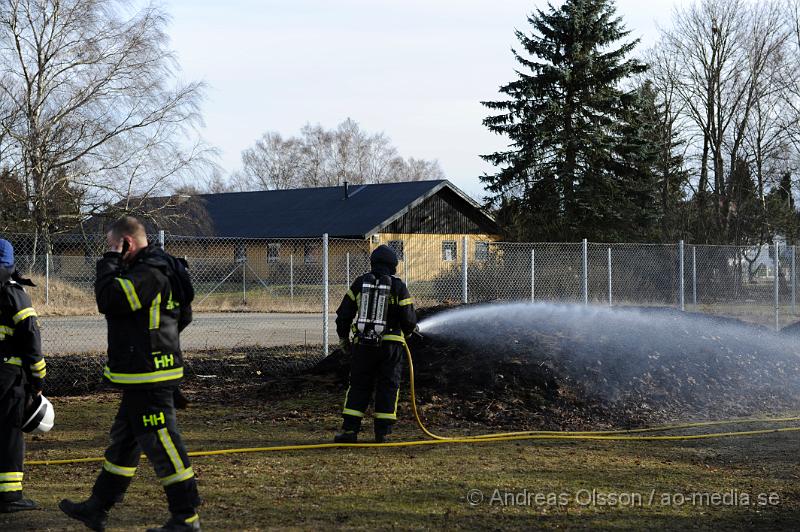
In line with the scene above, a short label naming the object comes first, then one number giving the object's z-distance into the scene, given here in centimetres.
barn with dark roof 3256
